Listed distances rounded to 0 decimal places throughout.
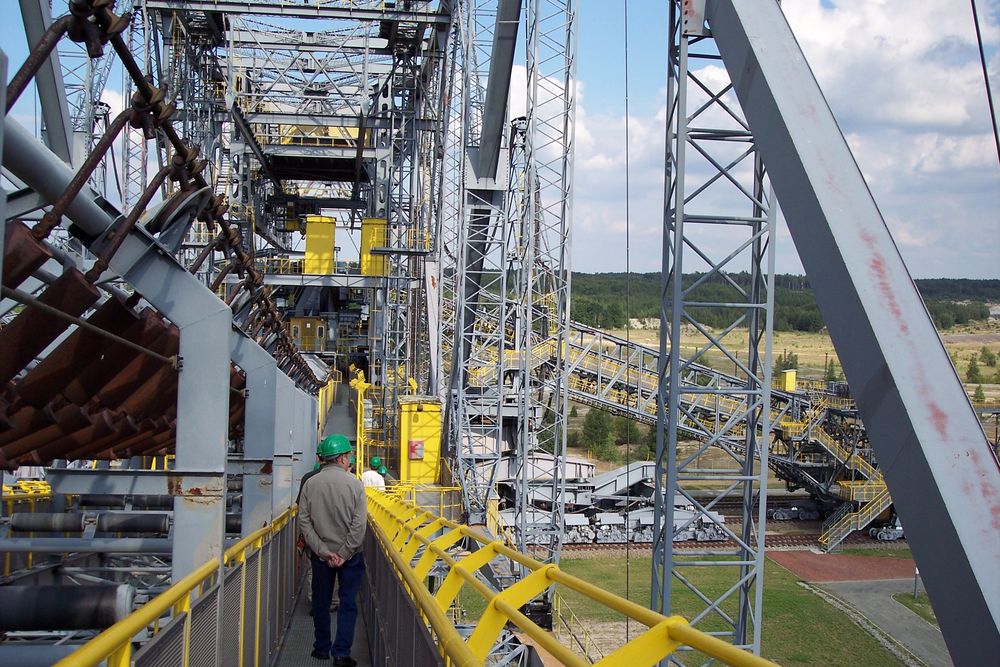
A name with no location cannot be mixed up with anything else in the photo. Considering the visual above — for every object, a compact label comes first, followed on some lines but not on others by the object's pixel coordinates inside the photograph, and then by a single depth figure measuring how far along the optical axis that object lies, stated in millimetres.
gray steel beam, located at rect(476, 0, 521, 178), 22172
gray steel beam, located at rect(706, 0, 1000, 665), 4508
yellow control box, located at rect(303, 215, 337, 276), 34344
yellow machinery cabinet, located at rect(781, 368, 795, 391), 42366
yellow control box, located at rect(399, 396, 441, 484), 29703
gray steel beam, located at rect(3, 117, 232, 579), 5266
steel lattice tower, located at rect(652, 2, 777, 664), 9328
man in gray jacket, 7043
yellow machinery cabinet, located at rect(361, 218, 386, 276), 32906
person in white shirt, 13258
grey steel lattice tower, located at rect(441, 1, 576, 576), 22094
